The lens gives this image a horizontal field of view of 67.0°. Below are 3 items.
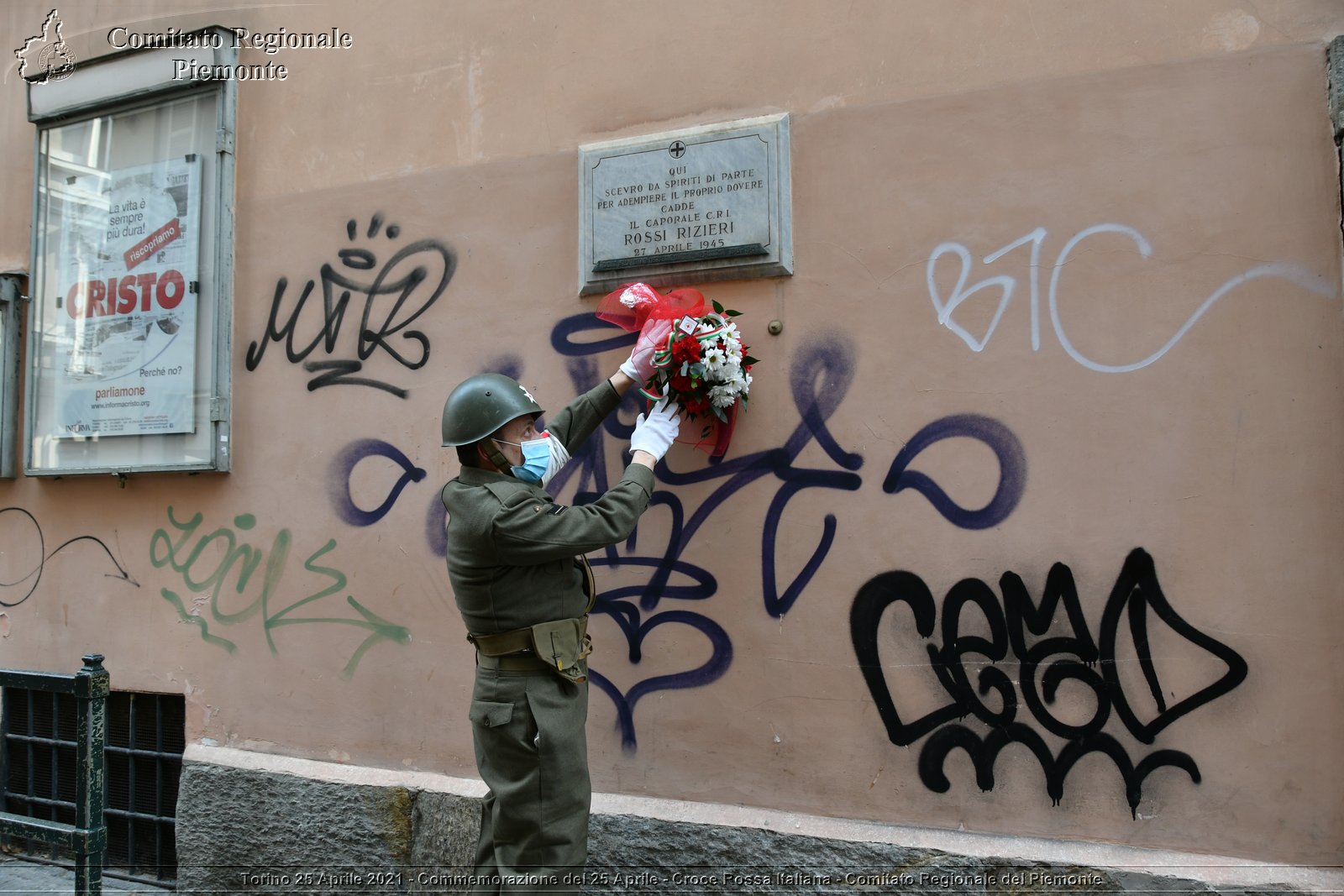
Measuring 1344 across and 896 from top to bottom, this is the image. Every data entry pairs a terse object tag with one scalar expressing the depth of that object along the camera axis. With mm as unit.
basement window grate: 4746
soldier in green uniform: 3105
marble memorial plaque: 3615
